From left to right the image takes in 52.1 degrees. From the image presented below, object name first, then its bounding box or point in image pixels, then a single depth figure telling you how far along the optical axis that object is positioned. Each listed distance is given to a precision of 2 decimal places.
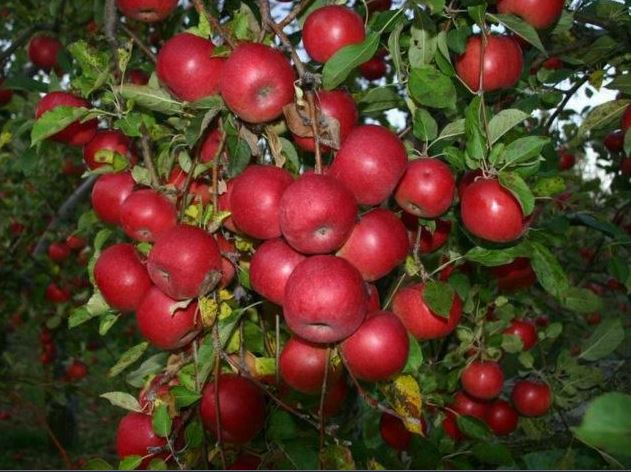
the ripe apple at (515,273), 1.62
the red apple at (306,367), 1.10
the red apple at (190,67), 1.14
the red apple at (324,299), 0.94
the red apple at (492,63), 1.25
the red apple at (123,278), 1.16
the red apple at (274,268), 1.01
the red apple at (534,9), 1.25
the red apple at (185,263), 1.01
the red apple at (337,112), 1.08
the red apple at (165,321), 1.10
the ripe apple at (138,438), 1.16
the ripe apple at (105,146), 1.39
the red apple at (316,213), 0.92
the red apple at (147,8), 1.38
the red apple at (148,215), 1.12
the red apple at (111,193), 1.27
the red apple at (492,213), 1.12
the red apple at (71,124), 1.36
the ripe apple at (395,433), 1.84
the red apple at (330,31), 1.15
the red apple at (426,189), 1.11
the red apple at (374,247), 1.03
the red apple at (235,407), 1.15
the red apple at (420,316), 1.23
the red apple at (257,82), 1.01
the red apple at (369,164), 0.99
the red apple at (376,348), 1.03
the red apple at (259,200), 1.00
